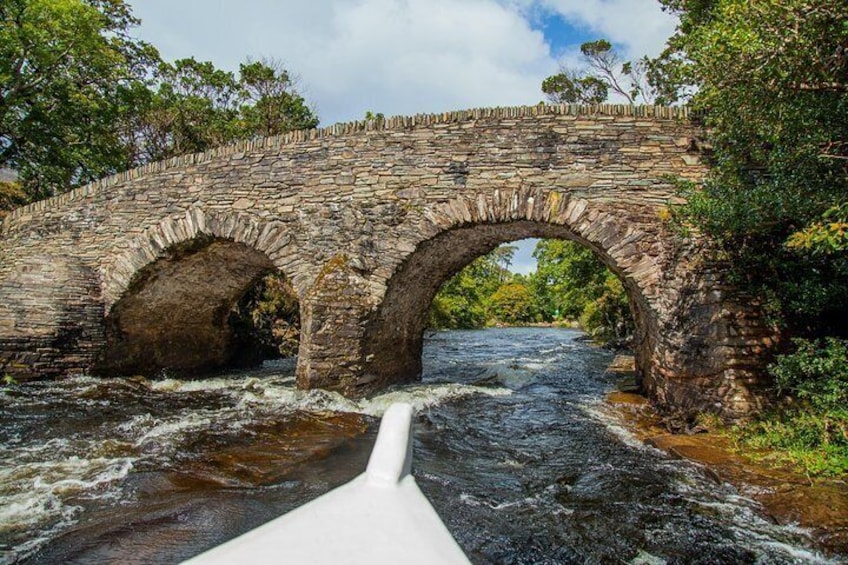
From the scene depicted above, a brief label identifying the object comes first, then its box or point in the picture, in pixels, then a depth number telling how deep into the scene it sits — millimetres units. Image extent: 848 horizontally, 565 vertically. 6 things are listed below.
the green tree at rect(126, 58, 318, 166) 18578
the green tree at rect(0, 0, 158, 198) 12969
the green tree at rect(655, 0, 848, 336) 3867
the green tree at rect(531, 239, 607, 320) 15914
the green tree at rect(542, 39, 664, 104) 17372
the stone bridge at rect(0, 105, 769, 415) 6281
